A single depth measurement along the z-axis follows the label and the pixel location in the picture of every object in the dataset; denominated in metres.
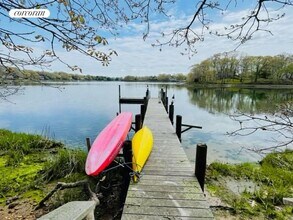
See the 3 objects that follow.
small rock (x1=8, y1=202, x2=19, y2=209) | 4.51
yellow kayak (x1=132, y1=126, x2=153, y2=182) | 3.92
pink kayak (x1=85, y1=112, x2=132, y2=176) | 4.09
